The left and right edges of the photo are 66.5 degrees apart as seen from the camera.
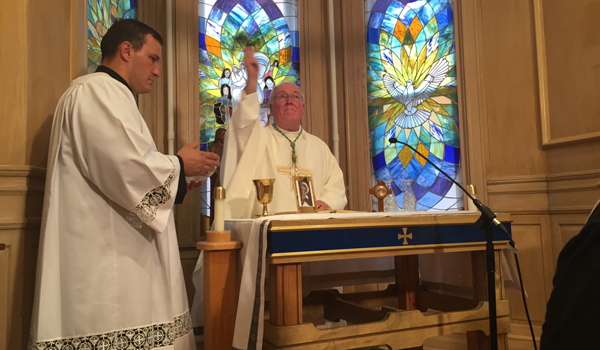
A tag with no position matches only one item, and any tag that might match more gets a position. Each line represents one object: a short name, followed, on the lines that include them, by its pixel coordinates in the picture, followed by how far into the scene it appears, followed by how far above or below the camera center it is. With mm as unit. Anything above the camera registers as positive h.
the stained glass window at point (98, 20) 3455 +1472
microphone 2000 -103
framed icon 2930 +37
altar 2164 -334
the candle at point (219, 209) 2502 -32
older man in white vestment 3254 +352
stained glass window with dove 4324 +1008
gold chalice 2664 +70
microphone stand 2027 -252
